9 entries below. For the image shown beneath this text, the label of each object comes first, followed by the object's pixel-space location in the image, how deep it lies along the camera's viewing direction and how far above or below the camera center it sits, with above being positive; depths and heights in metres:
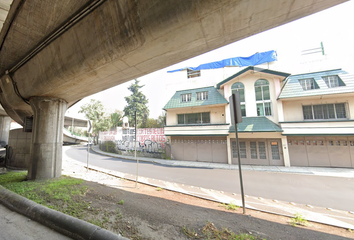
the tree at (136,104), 32.10 +7.01
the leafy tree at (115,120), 31.70 +3.12
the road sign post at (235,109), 4.29 +0.64
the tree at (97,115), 31.58 +4.75
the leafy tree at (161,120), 26.77 +2.40
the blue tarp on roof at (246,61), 14.48 +7.87
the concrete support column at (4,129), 21.30 +1.23
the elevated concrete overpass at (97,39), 2.72 +2.27
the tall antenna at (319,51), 13.28 +7.76
